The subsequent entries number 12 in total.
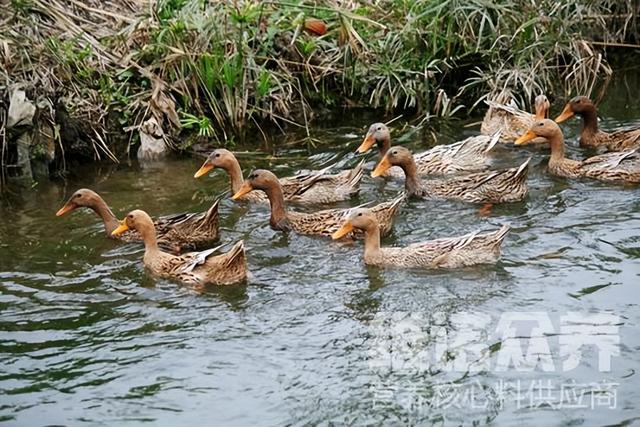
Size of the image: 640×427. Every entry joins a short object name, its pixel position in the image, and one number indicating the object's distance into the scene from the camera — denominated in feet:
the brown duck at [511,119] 37.50
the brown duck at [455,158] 35.42
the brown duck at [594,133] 36.60
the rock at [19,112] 35.24
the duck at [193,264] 26.30
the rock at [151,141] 37.63
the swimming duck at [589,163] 32.83
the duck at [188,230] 29.73
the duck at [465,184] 31.89
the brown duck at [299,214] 29.99
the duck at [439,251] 26.73
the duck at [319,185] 33.30
